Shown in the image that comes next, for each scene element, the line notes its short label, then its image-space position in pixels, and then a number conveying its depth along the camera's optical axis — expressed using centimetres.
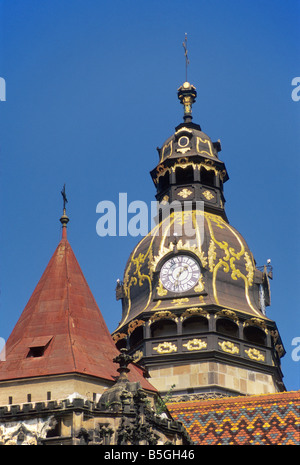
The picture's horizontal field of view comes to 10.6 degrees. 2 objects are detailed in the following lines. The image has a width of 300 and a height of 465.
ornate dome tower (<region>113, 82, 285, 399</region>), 9375
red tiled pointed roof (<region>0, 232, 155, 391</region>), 7919
